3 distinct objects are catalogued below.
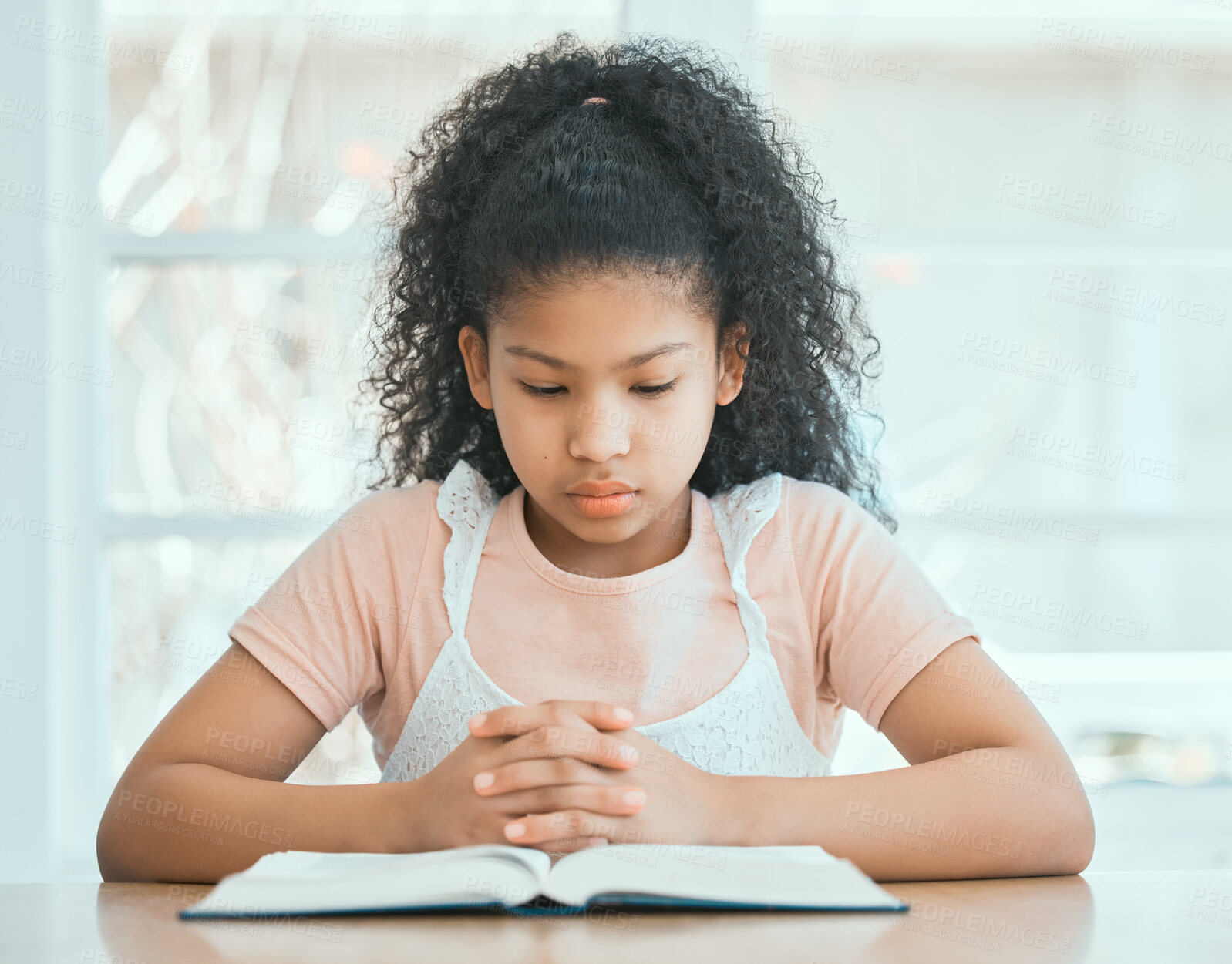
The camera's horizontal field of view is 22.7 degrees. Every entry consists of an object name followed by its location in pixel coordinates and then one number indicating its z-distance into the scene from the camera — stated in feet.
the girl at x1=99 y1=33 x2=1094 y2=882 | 4.85
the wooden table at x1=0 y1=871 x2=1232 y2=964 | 4.38
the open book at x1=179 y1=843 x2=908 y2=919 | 4.46
